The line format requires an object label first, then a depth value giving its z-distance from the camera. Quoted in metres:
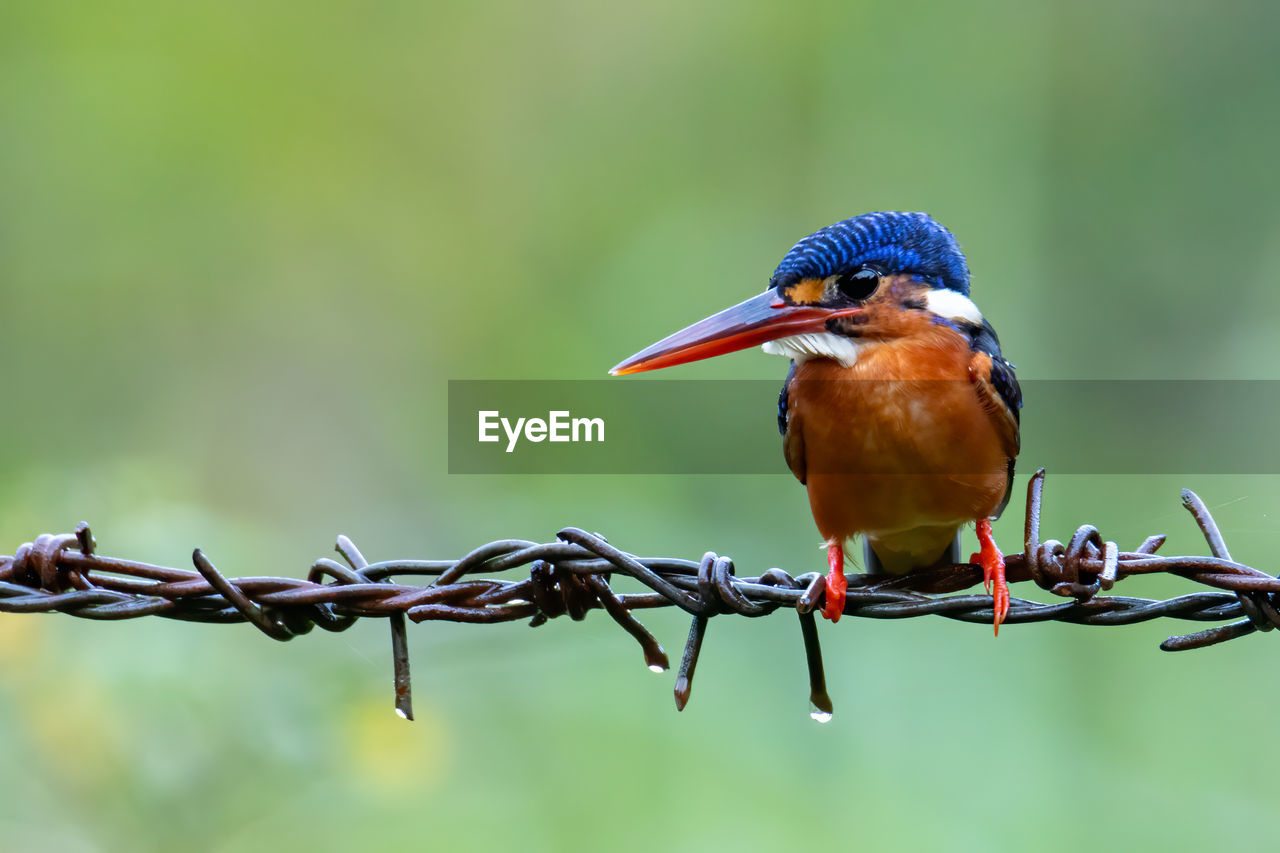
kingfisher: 4.22
